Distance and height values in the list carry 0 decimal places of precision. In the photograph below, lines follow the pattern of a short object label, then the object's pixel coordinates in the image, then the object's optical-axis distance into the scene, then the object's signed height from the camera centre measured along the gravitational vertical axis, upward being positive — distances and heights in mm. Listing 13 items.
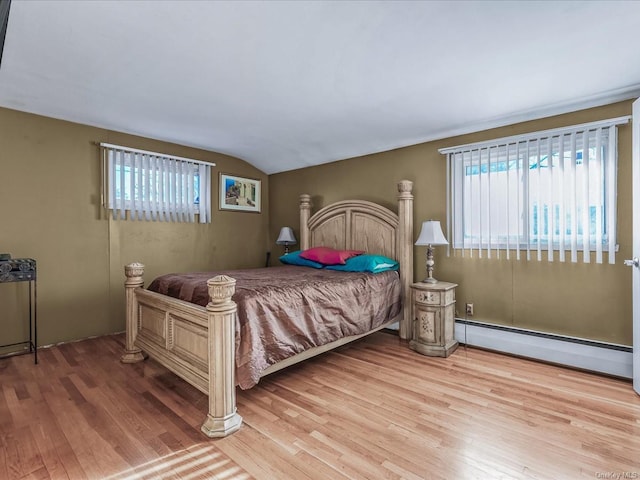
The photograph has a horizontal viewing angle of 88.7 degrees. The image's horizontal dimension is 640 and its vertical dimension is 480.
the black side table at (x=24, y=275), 2691 -288
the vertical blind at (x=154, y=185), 3617 +659
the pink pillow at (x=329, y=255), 3549 -172
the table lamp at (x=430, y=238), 3165 +10
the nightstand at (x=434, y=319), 3023 -756
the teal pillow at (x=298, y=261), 3801 -260
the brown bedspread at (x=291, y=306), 2053 -514
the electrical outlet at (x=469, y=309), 3322 -714
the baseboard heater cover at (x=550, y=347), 2559 -949
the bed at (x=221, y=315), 1866 -521
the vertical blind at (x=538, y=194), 2582 +392
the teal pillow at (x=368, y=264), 3314 -259
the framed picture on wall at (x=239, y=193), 4656 +698
